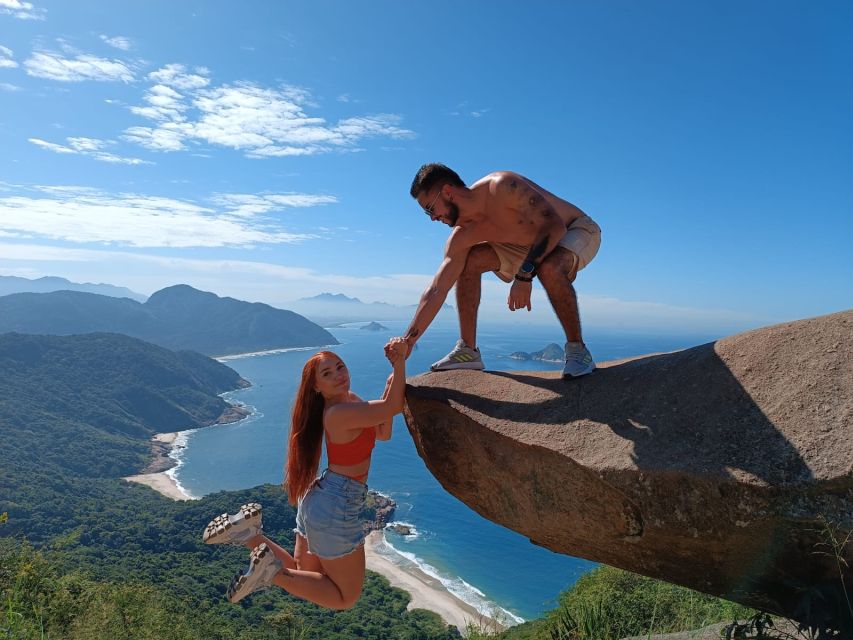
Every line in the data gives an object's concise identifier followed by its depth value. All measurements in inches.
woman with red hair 140.8
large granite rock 121.0
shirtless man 172.7
